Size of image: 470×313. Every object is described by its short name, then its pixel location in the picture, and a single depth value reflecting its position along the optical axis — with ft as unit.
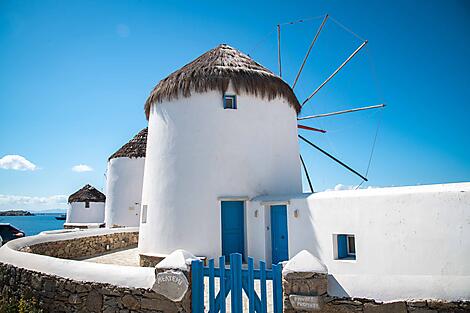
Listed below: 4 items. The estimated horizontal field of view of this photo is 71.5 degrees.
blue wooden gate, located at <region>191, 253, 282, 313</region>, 13.88
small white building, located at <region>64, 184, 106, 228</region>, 97.66
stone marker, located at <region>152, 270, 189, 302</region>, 14.66
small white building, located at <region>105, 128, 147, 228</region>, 69.67
